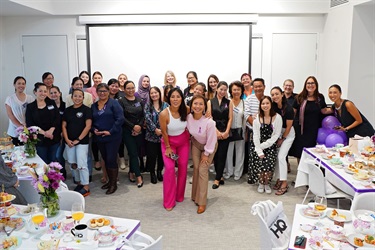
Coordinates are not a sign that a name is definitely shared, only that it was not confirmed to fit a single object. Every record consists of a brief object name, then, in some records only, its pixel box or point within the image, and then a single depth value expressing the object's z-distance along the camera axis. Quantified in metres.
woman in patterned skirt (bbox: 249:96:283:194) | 4.68
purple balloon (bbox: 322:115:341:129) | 4.77
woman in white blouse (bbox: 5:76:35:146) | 5.00
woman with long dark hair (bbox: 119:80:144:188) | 5.09
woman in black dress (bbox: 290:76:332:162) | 4.89
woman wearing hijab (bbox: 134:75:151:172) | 5.51
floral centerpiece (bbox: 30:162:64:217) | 2.54
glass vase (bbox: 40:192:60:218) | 2.61
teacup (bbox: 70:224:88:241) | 2.31
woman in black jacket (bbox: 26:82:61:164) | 4.61
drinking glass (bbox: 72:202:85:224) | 2.50
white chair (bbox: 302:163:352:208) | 3.66
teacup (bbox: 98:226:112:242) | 2.26
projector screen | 6.86
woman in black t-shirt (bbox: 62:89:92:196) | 4.66
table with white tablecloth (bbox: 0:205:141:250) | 2.24
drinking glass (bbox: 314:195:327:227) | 2.66
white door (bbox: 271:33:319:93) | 6.93
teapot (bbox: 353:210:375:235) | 2.32
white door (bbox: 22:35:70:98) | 7.03
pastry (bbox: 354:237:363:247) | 2.19
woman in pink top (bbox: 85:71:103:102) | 5.86
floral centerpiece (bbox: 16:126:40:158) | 4.07
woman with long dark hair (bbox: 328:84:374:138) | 4.68
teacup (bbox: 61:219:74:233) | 2.42
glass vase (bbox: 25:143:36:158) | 4.15
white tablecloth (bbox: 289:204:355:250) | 2.23
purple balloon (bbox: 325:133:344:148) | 4.71
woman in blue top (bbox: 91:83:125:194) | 4.75
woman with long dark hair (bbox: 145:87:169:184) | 4.96
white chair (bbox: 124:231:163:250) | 2.07
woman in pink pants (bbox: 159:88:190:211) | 4.26
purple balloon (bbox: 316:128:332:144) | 4.82
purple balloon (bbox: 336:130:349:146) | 4.76
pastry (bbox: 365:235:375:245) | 2.20
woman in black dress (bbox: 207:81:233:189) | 4.93
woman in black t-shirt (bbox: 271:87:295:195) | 4.78
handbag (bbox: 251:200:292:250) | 2.42
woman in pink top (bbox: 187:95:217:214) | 4.22
